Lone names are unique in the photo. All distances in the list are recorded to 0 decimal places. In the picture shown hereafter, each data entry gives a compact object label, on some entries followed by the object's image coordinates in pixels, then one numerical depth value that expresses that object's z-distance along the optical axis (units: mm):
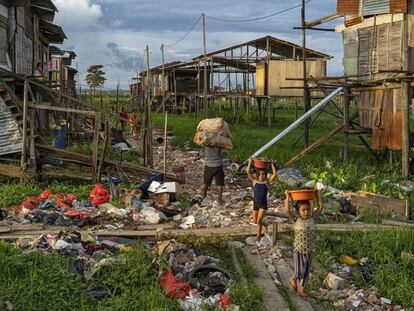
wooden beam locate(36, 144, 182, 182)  10758
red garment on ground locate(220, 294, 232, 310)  4835
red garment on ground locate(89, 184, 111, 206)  9375
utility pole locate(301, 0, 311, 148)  16191
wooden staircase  11492
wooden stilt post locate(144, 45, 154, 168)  12898
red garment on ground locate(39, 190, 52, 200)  9254
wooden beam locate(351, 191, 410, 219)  8680
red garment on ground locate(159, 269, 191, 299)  5034
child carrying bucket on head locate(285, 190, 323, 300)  5438
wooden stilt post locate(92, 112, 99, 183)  10474
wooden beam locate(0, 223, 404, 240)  7129
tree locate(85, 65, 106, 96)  73625
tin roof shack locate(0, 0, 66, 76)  13398
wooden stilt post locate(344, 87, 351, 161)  14683
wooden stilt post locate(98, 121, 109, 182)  10545
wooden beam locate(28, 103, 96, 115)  10633
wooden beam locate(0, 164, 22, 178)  10547
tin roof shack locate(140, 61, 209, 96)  37062
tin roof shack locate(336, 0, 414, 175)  13750
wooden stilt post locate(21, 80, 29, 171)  10492
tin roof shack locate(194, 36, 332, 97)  26906
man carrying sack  9352
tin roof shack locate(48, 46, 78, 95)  23922
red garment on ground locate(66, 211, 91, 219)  8219
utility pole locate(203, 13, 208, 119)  20091
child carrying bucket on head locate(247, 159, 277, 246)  7262
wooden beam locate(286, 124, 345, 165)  14039
